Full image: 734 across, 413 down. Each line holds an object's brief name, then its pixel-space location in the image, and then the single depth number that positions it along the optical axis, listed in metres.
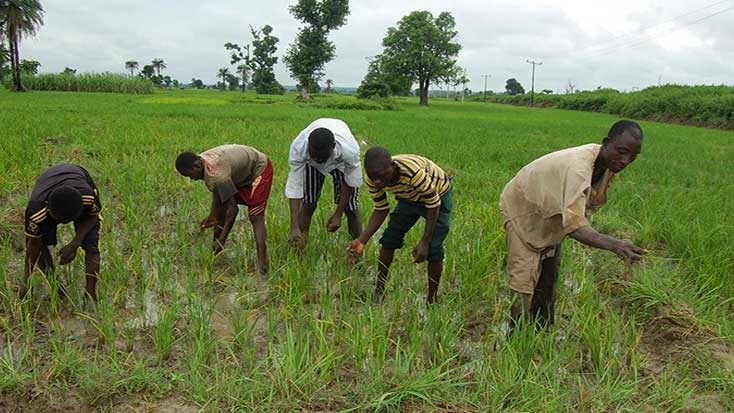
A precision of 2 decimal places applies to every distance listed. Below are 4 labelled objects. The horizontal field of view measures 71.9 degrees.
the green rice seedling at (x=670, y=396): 2.18
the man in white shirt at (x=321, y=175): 3.46
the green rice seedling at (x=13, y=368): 2.11
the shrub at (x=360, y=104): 25.33
